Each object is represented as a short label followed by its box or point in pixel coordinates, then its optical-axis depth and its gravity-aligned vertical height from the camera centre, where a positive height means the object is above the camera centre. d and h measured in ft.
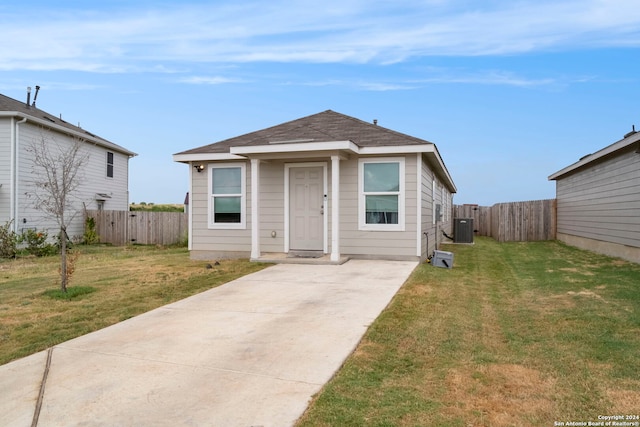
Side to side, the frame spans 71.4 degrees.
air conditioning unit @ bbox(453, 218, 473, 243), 58.70 -1.88
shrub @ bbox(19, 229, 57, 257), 47.39 -3.16
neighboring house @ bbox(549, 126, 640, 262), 35.47 +1.52
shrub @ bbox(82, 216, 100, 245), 61.11 -2.74
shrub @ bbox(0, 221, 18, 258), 44.52 -3.05
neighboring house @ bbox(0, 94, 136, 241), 49.37 +6.10
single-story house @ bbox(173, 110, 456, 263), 33.35 +1.81
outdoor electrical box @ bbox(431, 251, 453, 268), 32.48 -3.22
